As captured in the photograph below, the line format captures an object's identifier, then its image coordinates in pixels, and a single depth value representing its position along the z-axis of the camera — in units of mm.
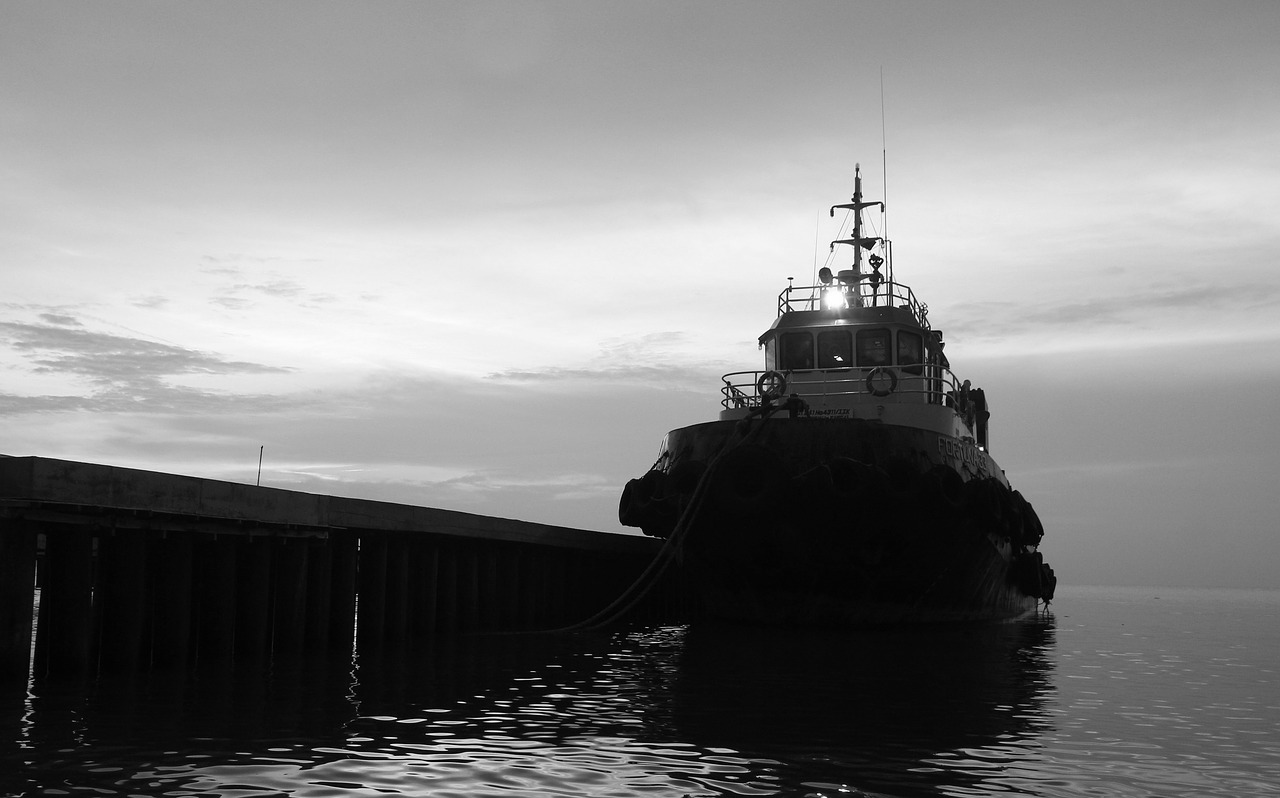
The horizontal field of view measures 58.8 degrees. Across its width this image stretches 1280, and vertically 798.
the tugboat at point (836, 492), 19750
